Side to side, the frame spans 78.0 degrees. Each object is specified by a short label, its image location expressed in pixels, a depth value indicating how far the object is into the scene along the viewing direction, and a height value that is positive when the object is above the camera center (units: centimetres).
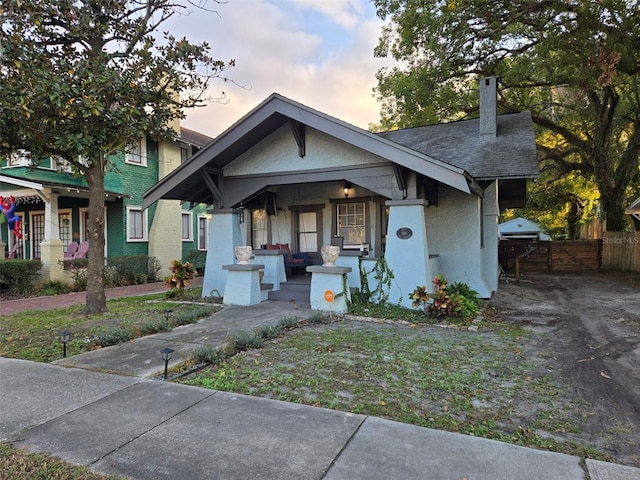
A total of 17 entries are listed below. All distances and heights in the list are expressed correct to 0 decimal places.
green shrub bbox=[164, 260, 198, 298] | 1002 -87
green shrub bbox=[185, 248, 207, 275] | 1825 -73
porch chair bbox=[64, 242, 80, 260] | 1478 -21
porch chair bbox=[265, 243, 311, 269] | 1062 -46
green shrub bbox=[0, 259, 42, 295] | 1247 -94
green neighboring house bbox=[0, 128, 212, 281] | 1455 +147
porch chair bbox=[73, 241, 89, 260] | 1452 -25
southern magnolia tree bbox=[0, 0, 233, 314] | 646 +289
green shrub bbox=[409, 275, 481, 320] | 727 -122
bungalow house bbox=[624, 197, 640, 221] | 1579 +108
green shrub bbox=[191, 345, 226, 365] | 476 -138
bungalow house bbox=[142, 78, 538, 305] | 816 +128
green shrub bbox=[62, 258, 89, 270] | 1355 -66
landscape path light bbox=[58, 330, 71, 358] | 499 -119
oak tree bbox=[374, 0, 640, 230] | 1267 +642
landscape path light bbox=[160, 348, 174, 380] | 422 -125
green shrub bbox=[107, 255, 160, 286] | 1481 -100
